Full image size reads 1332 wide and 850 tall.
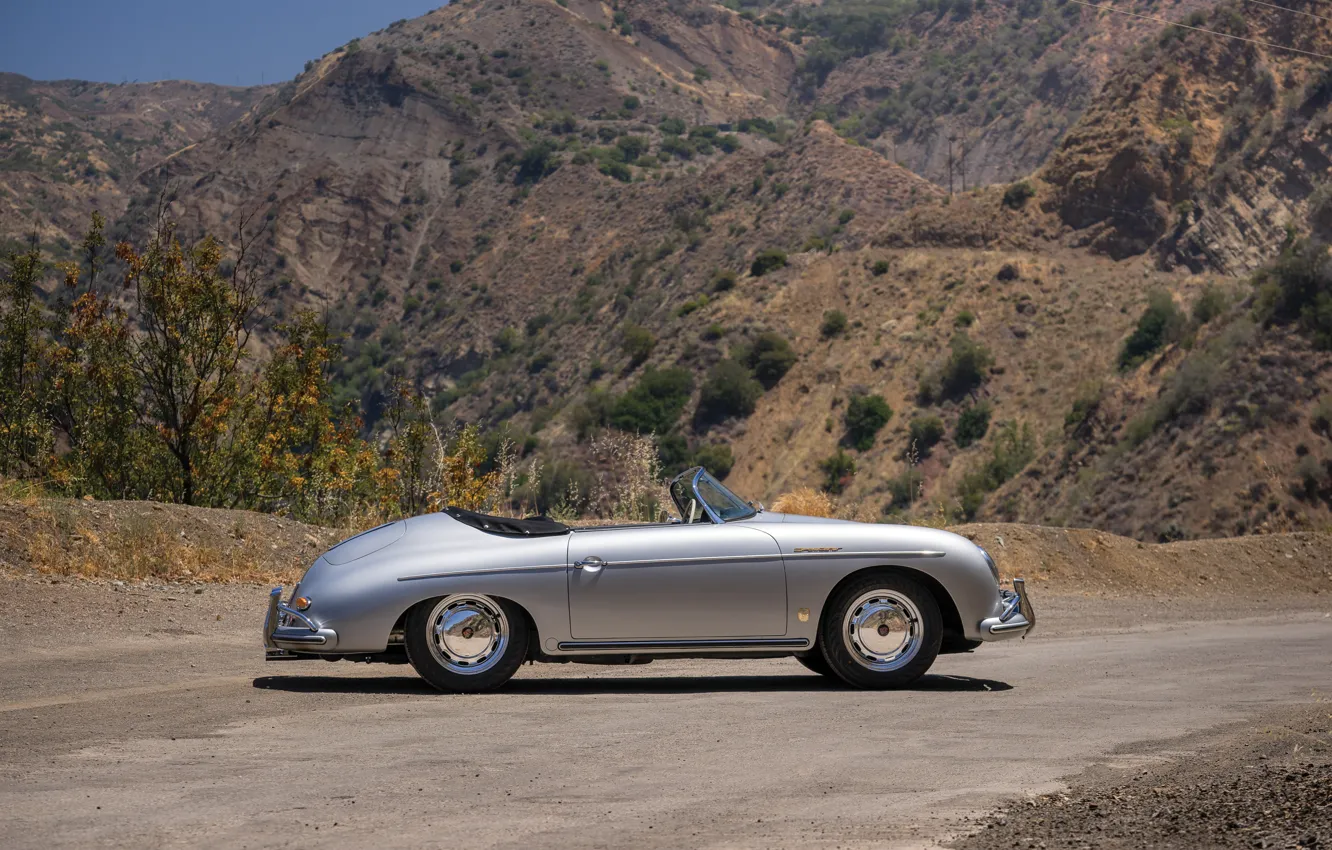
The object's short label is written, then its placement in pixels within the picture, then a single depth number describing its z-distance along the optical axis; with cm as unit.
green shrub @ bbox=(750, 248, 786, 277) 8575
